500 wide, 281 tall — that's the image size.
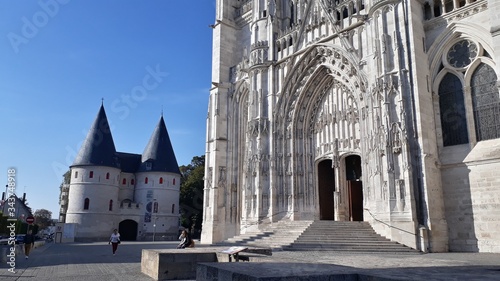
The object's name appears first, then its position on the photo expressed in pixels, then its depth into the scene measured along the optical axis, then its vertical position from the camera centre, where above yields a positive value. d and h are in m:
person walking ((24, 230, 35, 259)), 15.16 -0.94
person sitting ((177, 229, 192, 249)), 12.69 -0.67
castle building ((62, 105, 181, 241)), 39.12 +3.32
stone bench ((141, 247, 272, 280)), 8.97 -0.94
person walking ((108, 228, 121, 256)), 16.30 -0.83
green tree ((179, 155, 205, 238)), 46.36 +2.62
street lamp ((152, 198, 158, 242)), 41.28 +0.14
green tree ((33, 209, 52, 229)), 71.91 +0.22
